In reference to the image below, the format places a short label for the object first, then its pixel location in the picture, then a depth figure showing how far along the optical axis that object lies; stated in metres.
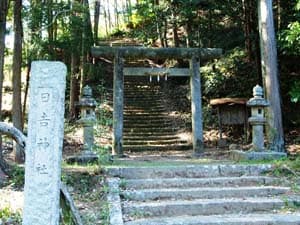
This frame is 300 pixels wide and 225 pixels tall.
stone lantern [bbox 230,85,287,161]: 8.39
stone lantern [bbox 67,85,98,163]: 7.79
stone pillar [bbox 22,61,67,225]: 3.67
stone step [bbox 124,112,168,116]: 15.76
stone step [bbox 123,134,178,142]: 13.81
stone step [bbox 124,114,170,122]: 15.44
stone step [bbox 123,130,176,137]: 14.07
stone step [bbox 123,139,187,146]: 13.51
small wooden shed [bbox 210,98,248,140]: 12.83
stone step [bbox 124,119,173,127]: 14.95
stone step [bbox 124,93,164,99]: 17.59
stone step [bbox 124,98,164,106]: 16.98
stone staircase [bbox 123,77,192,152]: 13.38
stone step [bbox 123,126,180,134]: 14.44
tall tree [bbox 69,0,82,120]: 14.13
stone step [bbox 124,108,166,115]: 16.07
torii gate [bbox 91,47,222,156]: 10.27
